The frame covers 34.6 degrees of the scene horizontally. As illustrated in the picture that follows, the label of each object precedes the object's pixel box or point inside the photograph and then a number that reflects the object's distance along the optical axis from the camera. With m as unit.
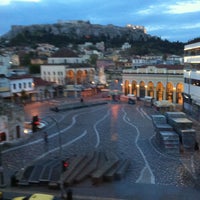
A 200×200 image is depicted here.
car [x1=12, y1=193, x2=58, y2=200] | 16.61
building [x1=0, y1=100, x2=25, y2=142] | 32.41
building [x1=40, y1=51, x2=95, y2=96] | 91.12
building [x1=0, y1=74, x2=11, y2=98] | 55.78
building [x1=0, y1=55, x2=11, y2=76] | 62.28
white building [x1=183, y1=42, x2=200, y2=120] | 50.25
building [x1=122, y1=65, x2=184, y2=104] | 71.88
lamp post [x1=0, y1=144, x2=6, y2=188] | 20.51
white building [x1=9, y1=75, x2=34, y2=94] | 62.47
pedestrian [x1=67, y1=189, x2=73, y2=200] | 17.73
